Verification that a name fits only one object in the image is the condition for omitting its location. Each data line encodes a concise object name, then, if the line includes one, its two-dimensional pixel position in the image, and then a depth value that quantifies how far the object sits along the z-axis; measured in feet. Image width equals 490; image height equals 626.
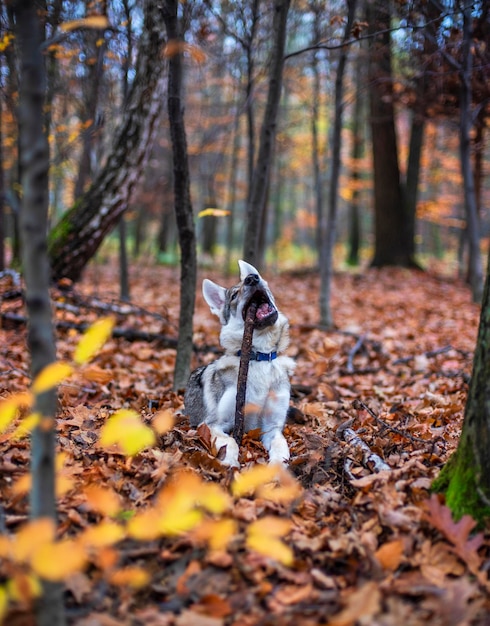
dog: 14.74
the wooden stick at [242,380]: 13.94
